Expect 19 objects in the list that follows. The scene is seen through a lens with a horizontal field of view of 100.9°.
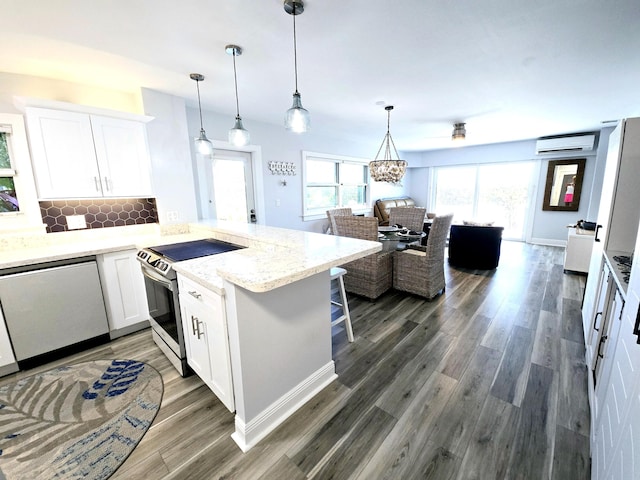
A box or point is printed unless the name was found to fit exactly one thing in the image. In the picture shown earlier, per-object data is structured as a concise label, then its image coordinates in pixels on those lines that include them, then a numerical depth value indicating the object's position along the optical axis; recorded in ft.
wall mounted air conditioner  17.02
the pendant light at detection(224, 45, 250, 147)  7.18
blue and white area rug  4.54
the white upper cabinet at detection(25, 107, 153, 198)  7.35
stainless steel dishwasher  6.47
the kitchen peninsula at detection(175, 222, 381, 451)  4.40
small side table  12.82
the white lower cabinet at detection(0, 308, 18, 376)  6.42
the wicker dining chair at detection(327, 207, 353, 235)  14.39
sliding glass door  20.97
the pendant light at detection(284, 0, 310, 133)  5.68
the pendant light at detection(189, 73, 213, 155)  8.04
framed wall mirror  18.40
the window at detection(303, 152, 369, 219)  16.66
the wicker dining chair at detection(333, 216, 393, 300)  10.01
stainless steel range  6.09
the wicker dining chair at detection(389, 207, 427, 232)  15.64
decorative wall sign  14.00
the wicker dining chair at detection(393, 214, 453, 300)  10.11
